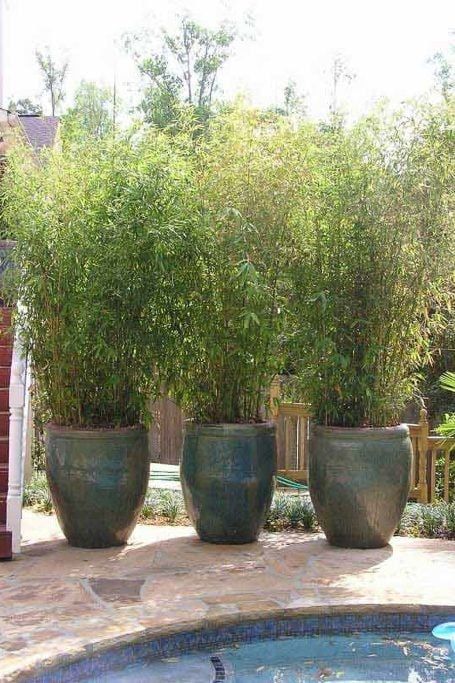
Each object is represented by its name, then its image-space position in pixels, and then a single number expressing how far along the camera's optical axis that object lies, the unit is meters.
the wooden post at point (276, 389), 7.65
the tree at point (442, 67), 20.77
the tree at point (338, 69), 18.31
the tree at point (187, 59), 22.61
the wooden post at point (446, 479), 6.69
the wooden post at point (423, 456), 7.59
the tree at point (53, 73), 26.97
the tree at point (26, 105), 28.85
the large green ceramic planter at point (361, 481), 4.94
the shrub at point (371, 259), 4.76
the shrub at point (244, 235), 4.80
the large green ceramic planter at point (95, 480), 4.92
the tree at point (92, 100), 19.22
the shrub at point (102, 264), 4.62
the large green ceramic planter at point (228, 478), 5.05
